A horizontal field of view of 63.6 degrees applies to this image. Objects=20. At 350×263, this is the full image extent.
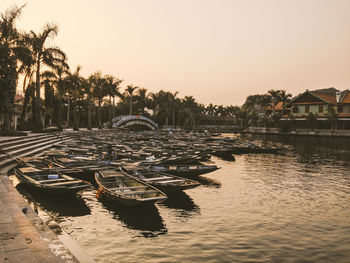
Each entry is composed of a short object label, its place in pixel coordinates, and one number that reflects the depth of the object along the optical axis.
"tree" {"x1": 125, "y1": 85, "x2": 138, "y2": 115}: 84.25
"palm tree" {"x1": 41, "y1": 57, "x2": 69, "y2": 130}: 35.19
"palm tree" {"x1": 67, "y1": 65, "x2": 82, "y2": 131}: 50.97
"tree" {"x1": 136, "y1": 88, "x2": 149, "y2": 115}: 98.25
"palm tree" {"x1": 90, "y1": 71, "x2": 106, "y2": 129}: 65.25
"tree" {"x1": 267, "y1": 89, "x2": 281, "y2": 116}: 86.62
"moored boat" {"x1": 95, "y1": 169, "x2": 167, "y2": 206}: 11.46
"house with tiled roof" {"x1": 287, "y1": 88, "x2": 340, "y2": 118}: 72.94
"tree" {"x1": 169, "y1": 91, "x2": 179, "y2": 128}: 100.62
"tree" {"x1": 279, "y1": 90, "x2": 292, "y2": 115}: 85.88
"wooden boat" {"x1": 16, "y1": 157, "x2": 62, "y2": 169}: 18.20
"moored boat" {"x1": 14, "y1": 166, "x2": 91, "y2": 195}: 12.83
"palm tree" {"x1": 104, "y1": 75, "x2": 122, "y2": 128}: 69.75
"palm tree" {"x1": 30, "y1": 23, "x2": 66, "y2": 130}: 33.47
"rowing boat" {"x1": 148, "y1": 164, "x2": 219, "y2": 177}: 18.47
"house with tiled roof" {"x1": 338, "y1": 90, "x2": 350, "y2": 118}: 69.71
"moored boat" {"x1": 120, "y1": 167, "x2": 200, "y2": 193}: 14.01
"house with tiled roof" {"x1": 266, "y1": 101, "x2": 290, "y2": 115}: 86.39
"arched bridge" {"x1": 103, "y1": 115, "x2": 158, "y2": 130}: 77.19
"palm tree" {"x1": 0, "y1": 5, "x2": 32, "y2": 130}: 23.44
